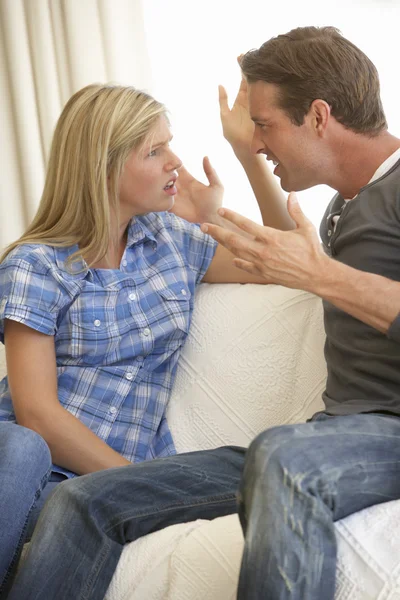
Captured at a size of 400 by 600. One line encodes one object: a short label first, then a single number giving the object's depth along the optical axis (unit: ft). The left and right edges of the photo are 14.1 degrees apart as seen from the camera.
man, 6.71
